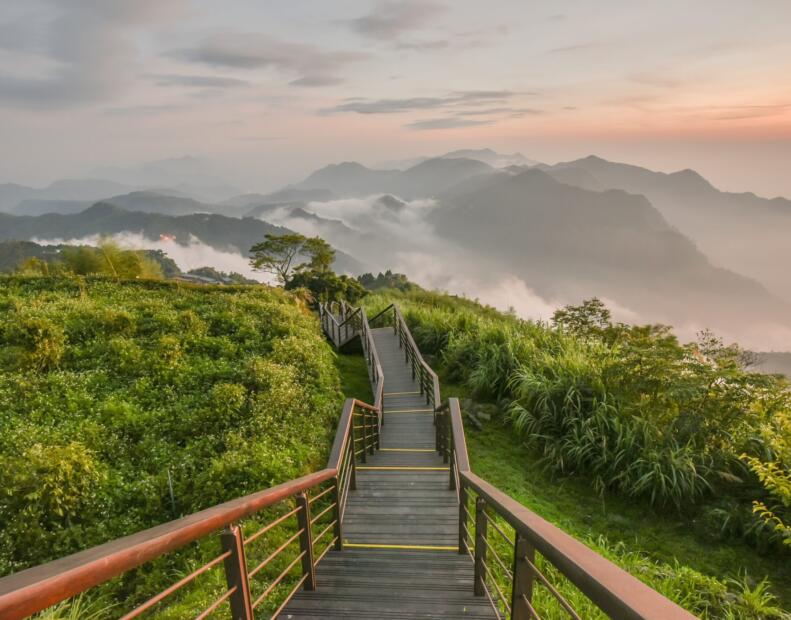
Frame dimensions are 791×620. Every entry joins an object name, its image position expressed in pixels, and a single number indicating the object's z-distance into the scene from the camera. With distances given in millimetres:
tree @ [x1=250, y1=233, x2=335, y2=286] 35562
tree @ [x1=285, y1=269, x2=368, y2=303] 26891
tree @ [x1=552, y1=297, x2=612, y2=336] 14127
